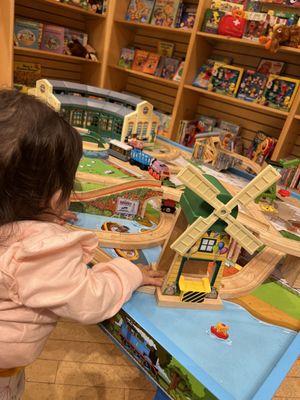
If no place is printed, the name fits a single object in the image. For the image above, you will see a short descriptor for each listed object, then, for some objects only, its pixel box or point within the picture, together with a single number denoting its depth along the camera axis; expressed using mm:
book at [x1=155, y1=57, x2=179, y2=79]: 3018
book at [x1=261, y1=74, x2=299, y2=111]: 2367
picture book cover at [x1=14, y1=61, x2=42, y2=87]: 2994
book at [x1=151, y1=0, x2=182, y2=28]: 2855
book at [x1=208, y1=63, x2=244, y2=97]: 2621
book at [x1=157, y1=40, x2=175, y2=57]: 3174
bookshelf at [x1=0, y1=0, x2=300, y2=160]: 2559
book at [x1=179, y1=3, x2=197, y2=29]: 2777
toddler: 584
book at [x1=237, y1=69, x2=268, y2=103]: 2539
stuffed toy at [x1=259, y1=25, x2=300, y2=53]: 2217
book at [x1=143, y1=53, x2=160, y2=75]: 3117
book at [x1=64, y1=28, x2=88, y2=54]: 3094
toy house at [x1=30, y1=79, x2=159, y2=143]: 1970
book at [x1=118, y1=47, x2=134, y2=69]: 3270
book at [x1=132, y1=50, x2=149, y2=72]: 3197
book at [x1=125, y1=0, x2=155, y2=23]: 3047
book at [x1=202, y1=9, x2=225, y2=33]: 2533
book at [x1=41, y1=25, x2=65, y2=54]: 2936
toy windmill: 767
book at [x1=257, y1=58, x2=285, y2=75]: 2552
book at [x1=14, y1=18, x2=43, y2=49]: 2738
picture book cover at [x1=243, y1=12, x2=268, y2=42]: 2350
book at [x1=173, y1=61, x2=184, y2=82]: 2907
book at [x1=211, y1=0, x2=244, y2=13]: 2545
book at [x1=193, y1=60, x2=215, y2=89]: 2760
